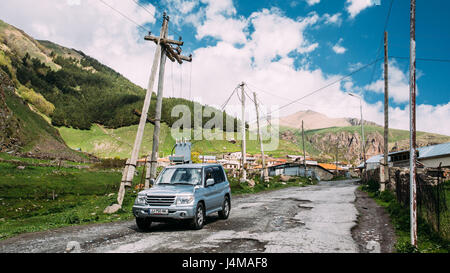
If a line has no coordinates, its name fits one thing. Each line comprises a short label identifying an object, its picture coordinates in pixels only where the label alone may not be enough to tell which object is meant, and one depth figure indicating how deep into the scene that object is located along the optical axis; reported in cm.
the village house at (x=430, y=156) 4400
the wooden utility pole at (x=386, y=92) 2412
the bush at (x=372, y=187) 2645
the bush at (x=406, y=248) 655
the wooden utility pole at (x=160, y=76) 1672
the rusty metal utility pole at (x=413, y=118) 703
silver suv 924
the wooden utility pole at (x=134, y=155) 1508
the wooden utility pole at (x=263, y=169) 3709
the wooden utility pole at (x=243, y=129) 3309
